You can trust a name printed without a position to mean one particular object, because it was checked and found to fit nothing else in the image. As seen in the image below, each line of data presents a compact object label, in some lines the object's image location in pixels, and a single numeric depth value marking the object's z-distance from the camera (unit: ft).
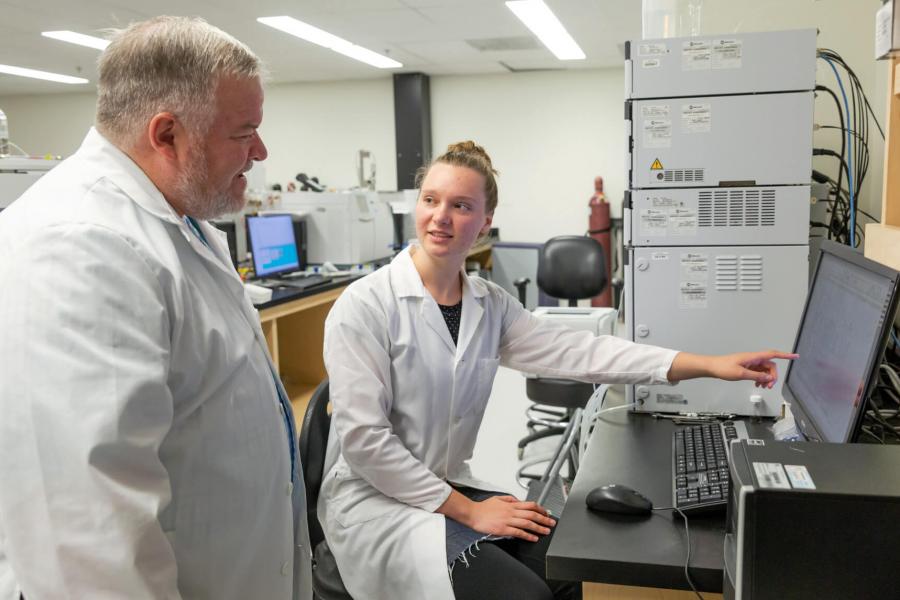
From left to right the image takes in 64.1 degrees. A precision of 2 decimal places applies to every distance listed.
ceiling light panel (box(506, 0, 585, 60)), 16.85
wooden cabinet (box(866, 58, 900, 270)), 4.66
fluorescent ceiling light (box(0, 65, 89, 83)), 24.50
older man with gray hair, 2.39
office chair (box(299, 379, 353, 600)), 4.77
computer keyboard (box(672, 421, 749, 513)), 3.80
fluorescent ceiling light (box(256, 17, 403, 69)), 18.35
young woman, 4.42
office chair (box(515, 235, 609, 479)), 10.74
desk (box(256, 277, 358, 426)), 13.52
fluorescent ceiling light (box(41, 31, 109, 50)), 19.42
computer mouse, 3.86
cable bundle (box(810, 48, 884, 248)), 7.24
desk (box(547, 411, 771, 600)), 3.35
